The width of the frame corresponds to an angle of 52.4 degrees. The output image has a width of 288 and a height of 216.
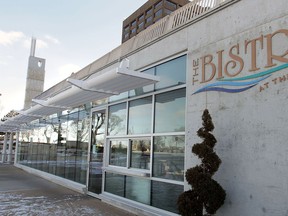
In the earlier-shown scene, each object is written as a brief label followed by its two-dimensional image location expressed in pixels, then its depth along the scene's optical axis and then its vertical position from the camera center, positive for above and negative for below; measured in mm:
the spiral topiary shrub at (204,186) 4285 -609
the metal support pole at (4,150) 25995 -1151
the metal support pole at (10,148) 25920 -935
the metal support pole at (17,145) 23478 -522
